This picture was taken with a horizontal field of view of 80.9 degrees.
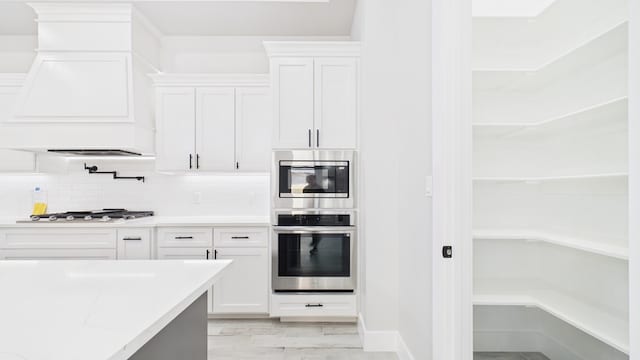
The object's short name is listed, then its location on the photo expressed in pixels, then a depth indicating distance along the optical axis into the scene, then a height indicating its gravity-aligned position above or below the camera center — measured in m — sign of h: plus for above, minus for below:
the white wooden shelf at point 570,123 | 1.78 +0.36
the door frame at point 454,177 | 1.51 +0.03
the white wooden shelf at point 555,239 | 1.72 -0.30
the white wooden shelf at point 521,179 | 2.16 +0.04
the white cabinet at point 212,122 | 3.41 +0.57
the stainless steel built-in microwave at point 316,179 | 3.14 +0.05
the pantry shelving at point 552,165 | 2.01 +0.13
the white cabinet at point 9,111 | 3.44 +0.67
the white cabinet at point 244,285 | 3.19 -0.86
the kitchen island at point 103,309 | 0.73 -0.31
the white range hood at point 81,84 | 3.18 +0.85
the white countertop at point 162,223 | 3.09 -0.33
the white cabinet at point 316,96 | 3.13 +0.74
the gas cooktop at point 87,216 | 3.18 -0.28
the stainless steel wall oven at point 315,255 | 3.12 -0.58
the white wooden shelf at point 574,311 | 1.76 -0.69
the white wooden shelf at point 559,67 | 1.83 +0.70
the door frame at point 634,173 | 0.66 +0.02
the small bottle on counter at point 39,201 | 3.62 -0.17
